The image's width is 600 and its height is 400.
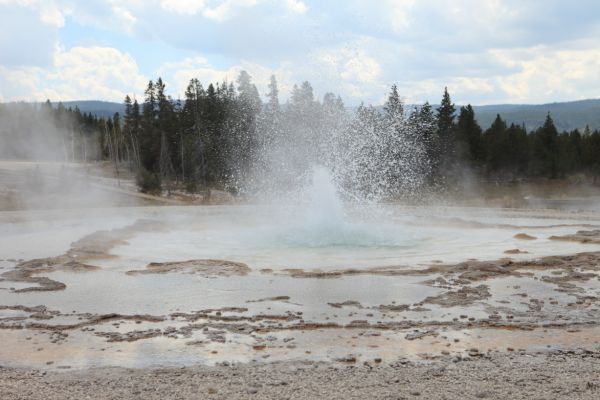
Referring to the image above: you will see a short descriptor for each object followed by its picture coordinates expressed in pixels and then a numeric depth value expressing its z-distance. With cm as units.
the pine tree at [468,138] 5844
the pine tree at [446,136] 5541
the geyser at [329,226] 2170
